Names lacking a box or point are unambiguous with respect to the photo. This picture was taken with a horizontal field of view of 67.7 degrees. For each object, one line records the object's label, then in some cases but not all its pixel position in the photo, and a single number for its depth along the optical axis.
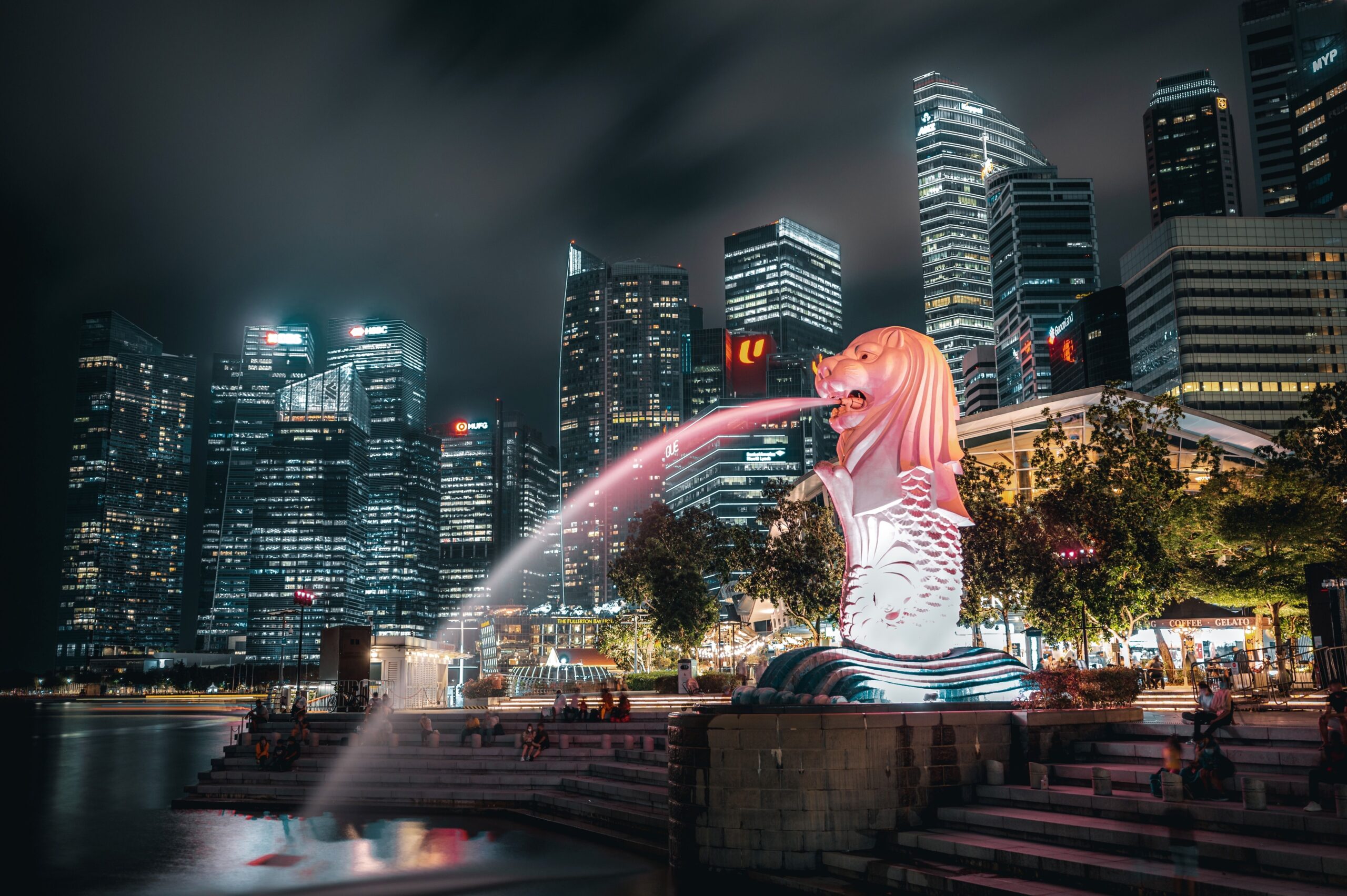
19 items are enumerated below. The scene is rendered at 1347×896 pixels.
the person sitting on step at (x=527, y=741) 27.66
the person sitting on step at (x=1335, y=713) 13.57
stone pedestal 15.92
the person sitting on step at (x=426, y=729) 29.80
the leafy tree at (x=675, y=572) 50.16
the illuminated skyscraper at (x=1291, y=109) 173.88
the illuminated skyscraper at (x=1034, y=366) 190.75
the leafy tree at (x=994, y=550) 36.91
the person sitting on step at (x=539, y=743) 27.64
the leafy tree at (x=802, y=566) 42.91
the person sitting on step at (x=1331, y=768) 13.13
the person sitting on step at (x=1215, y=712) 15.94
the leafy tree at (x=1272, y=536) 31.17
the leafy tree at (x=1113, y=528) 34.53
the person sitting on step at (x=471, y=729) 29.25
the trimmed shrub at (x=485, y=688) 45.17
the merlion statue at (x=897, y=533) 19.75
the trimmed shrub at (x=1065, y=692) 18.95
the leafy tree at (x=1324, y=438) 32.66
